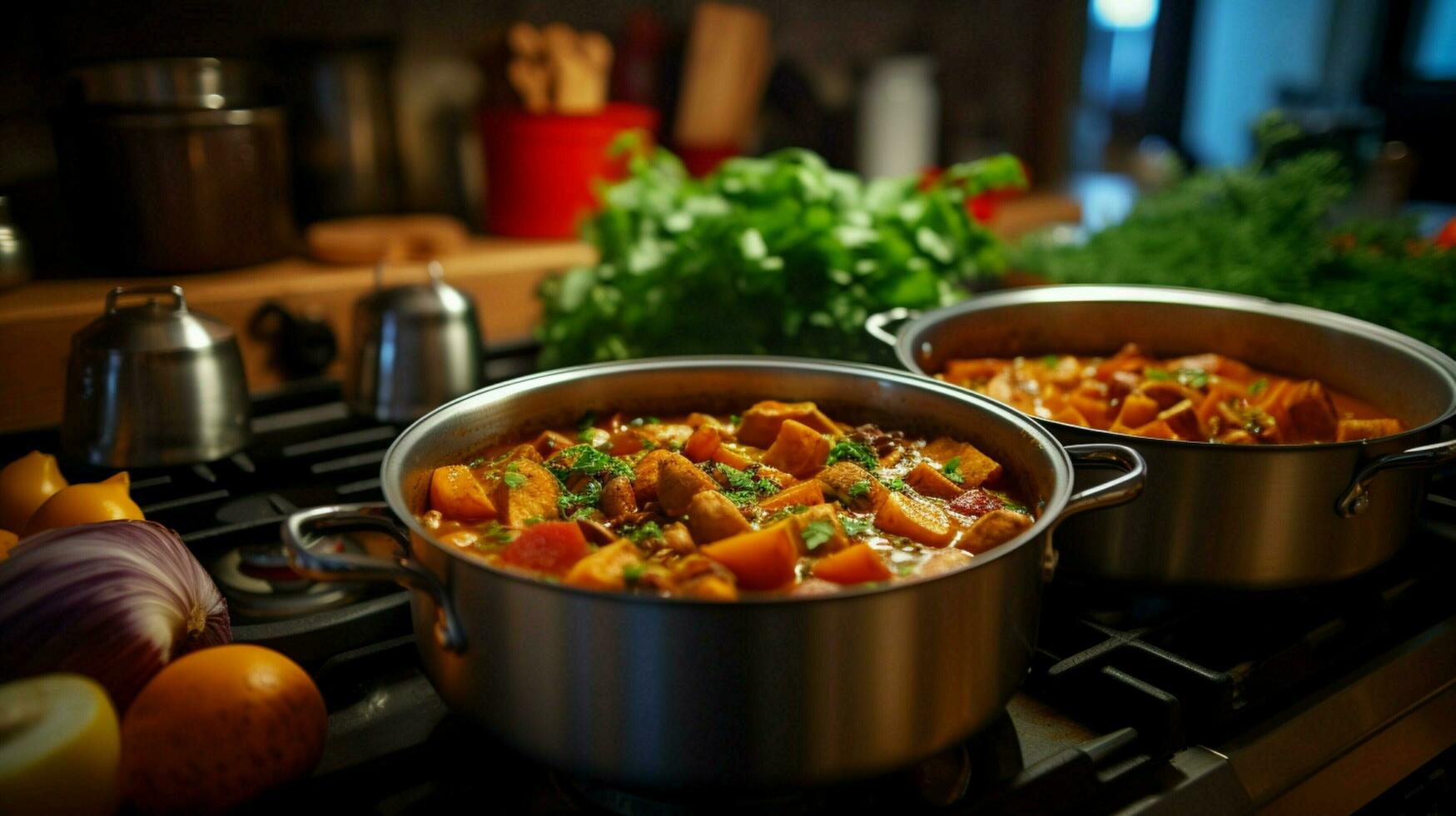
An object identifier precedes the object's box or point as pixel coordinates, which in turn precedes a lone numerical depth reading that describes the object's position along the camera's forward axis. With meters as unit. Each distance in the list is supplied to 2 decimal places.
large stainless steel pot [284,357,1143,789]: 0.76
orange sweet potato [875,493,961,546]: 1.11
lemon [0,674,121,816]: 0.73
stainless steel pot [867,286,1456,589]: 1.12
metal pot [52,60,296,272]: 1.99
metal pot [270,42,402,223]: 2.41
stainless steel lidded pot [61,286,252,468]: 1.48
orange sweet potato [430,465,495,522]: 1.15
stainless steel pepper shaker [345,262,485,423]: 1.75
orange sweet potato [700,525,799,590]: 0.92
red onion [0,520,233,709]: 0.87
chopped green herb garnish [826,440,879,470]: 1.27
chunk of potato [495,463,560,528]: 1.15
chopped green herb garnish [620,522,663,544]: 1.08
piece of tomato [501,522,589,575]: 0.99
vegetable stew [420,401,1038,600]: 0.94
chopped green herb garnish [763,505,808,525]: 1.11
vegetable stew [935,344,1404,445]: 1.42
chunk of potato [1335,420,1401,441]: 1.39
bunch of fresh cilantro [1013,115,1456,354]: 1.87
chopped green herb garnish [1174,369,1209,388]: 1.59
